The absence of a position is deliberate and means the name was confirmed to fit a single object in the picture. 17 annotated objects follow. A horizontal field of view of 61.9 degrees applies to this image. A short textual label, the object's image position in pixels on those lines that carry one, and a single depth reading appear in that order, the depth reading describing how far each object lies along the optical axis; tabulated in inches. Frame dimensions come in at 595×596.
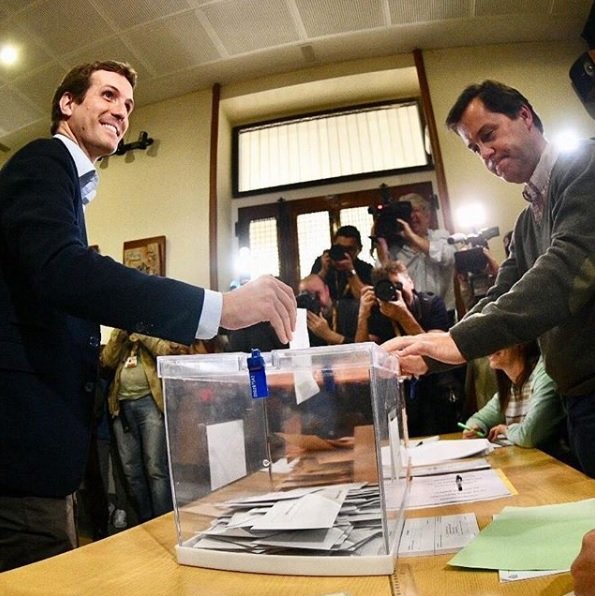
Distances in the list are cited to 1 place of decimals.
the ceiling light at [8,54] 113.1
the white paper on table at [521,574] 16.6
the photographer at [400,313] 87.9
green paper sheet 17.6
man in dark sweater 31.5
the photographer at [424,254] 107.2
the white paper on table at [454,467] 39.5
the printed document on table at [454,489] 29.2
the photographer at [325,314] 93.7
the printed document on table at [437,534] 20.4
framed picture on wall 124.5
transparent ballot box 19.8
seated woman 50.1
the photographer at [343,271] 109.2
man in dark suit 24.3
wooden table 16.6
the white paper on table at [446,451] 45.4
